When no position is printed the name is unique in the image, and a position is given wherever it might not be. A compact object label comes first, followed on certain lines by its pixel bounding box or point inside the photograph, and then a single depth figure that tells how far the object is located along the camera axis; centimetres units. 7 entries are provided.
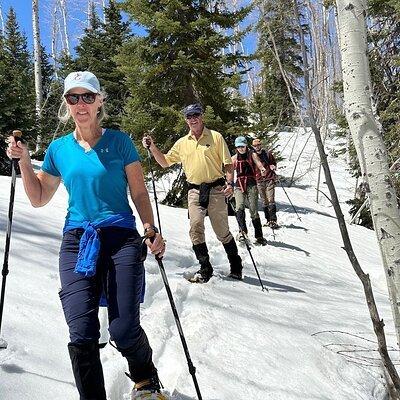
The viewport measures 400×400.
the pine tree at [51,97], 1964
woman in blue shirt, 256
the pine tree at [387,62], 1136
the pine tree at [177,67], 1203
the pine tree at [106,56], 2095
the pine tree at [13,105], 1262
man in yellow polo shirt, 580
